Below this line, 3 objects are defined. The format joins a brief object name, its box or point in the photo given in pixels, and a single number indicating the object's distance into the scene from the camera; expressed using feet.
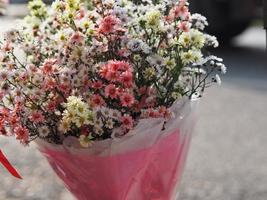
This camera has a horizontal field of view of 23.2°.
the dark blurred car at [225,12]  23.42
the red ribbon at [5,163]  6.86
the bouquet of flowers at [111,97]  6.18
